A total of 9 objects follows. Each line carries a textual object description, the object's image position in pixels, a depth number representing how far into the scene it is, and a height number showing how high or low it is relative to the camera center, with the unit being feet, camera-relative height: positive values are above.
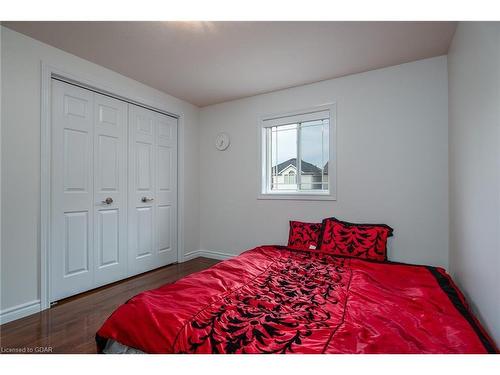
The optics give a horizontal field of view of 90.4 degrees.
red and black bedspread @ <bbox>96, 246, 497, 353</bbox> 3.64 -2.26
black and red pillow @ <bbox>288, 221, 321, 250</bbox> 9.19 -1.79
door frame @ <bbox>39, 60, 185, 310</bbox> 7.19 +0.58
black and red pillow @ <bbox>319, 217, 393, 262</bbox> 7.97 -1.72
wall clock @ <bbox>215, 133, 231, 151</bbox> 12.19 +2.33
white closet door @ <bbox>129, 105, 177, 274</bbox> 10.09 -0.08
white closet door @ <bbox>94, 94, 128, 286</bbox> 8.86 -0.03
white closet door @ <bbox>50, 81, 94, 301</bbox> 7.66 -0.10
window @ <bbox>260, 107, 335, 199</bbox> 10.05 +1.45
